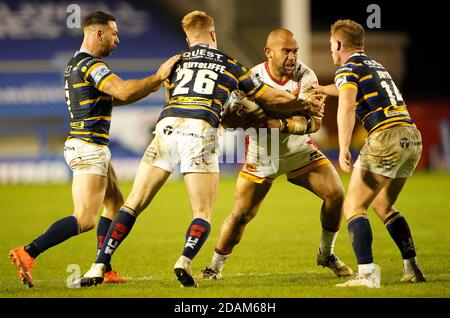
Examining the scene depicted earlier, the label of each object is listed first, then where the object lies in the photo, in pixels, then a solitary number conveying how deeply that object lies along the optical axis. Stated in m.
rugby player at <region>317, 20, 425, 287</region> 14.54
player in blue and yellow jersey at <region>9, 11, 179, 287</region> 14.93
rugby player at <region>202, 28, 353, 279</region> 16.64
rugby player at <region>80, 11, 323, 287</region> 14.83
